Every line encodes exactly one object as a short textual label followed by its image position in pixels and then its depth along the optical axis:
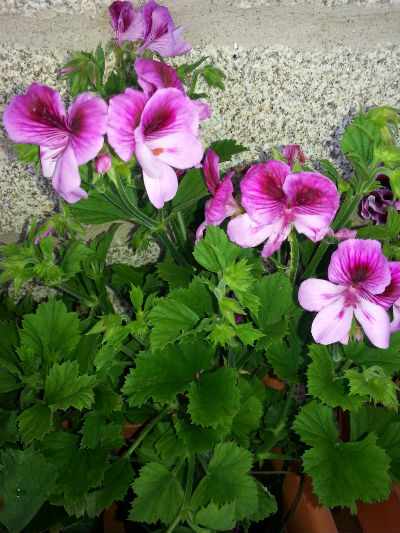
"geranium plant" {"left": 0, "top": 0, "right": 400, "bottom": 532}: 0.21
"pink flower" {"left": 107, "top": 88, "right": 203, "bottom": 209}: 0.19
